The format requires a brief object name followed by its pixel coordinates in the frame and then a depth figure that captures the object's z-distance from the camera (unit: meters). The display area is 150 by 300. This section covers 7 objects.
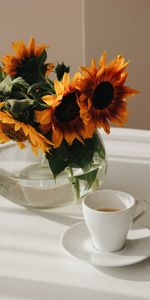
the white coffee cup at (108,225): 0.83
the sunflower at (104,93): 0.86
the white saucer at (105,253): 0.82
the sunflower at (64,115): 0.86
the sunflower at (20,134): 0.87
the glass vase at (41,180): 1.01
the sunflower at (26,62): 1.01
